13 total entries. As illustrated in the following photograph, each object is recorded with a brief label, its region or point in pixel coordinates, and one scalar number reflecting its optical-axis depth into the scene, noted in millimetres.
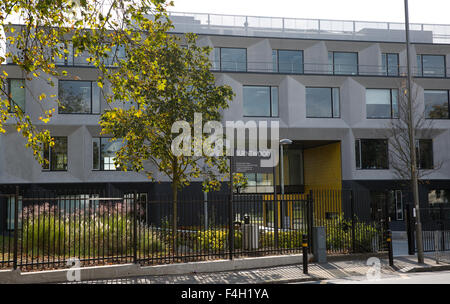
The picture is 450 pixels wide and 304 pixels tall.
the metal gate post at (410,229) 16938
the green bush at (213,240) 13723
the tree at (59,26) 9172
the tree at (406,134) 26766
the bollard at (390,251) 14188
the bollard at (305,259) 12586
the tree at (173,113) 15117
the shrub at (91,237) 12969
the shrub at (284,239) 14903
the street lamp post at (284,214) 14748
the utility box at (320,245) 14445
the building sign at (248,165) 16406
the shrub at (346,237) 15688
